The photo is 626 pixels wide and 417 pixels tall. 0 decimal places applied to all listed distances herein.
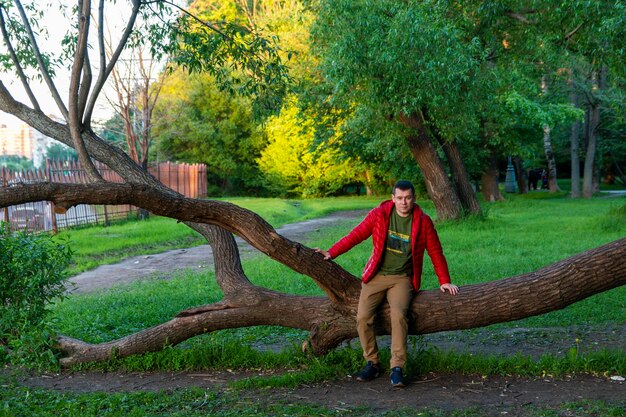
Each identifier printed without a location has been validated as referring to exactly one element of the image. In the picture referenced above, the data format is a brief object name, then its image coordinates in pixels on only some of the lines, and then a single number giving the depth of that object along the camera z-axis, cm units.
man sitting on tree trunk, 578
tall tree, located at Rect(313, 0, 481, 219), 1351
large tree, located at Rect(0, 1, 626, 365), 564
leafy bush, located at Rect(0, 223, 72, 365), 663
